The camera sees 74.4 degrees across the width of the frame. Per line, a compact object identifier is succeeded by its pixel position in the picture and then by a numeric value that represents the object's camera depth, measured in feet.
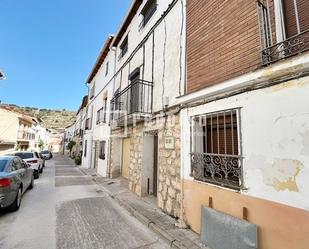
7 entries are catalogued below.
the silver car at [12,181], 16.81
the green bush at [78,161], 71.97
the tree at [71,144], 112.16
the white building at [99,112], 43.27
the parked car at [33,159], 39.81
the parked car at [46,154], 93.61
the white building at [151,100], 18.57
